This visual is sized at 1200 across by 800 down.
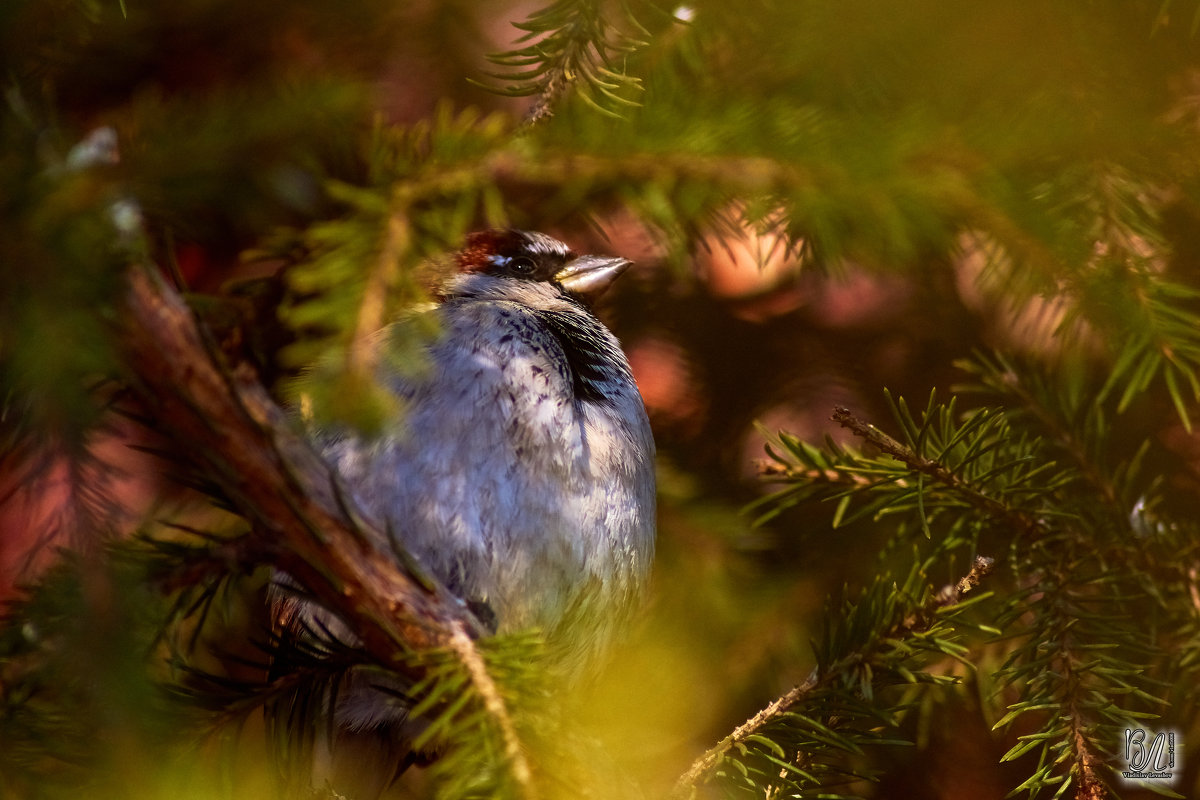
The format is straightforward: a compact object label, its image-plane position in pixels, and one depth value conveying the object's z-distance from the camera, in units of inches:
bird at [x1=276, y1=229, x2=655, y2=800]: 120.1
